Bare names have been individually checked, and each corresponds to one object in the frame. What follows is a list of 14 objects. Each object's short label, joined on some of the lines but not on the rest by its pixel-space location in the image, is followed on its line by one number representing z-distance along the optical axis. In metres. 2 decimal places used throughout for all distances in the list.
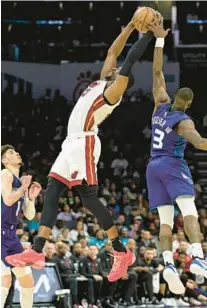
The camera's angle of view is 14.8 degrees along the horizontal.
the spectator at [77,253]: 16.31
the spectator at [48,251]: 15.70
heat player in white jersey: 8.44
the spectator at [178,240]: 18.29
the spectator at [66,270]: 15.62
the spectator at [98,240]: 17.69
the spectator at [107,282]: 16.56
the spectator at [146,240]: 17.98
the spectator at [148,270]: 17.16
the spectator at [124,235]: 17.80
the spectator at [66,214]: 18.81
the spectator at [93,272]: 16.06
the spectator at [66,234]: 17.03
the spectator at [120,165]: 24.20
